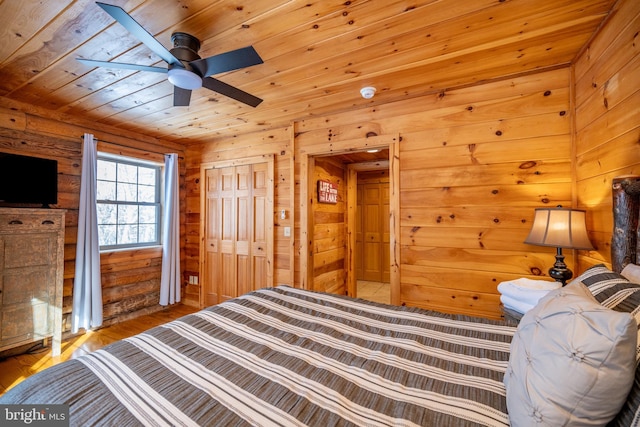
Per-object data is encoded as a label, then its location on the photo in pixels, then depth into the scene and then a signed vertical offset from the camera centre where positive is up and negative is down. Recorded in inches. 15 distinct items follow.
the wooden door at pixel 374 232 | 220.1 -10.3
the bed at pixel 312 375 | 30.3 -22.1
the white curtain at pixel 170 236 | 147.3 -9.1
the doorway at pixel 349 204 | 103.5 +7.5
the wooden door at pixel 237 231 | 138.6 -5.9
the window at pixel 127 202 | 132.0 +9.3
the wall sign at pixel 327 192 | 139.8 +15.2
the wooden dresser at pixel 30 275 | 94.3 -20.2
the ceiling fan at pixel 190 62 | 57.3 +36.1
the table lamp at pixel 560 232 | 64.5 -3.2
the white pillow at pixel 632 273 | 42.3 -8.8
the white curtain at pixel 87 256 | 115.5 -15.4
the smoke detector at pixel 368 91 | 93.6 +45.3
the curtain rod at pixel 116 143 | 122.4 +37.4
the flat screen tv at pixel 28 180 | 98.1 +15.6
